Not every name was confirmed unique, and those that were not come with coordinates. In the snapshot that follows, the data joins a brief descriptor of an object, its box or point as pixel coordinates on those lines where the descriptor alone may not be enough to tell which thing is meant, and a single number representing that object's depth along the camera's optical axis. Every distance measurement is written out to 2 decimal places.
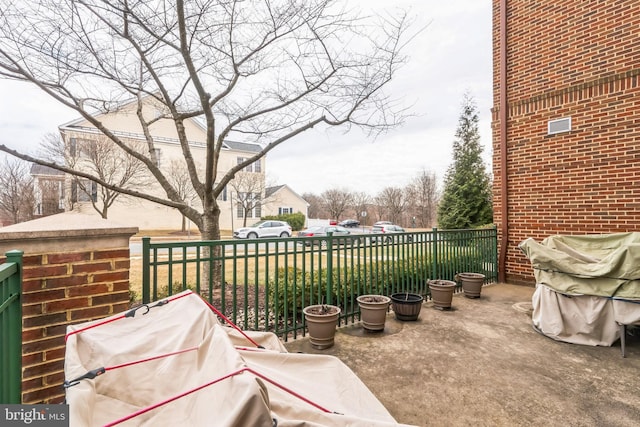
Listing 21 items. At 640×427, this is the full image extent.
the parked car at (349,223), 40.93
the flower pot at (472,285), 5.70
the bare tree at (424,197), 35.72
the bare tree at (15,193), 16.14
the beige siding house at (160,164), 17.72
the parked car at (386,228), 25.74
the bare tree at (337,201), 45.56
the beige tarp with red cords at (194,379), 1.04
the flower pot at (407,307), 4.47
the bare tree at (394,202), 41.56
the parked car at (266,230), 22.55
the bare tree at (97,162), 15.16
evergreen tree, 14.55
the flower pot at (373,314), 4.05
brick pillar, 1.88
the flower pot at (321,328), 3.57
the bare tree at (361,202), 47.12
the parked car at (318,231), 20.80
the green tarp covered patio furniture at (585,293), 3.44
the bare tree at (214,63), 4.57
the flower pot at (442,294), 5.04
